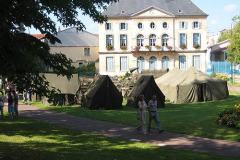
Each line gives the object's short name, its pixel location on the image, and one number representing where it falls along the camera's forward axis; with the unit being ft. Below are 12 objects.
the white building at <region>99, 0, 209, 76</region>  284.82
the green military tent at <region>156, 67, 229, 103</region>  125.90
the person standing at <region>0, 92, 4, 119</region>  89.09
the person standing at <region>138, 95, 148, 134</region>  68.80
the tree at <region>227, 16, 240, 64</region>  198.65
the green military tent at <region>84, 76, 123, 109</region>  110.93
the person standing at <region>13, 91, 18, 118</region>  90.97
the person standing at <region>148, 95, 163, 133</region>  68.95
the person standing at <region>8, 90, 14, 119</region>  90.17
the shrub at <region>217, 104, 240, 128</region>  72.69
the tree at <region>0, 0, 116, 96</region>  40.57
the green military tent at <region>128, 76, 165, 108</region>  111.86
